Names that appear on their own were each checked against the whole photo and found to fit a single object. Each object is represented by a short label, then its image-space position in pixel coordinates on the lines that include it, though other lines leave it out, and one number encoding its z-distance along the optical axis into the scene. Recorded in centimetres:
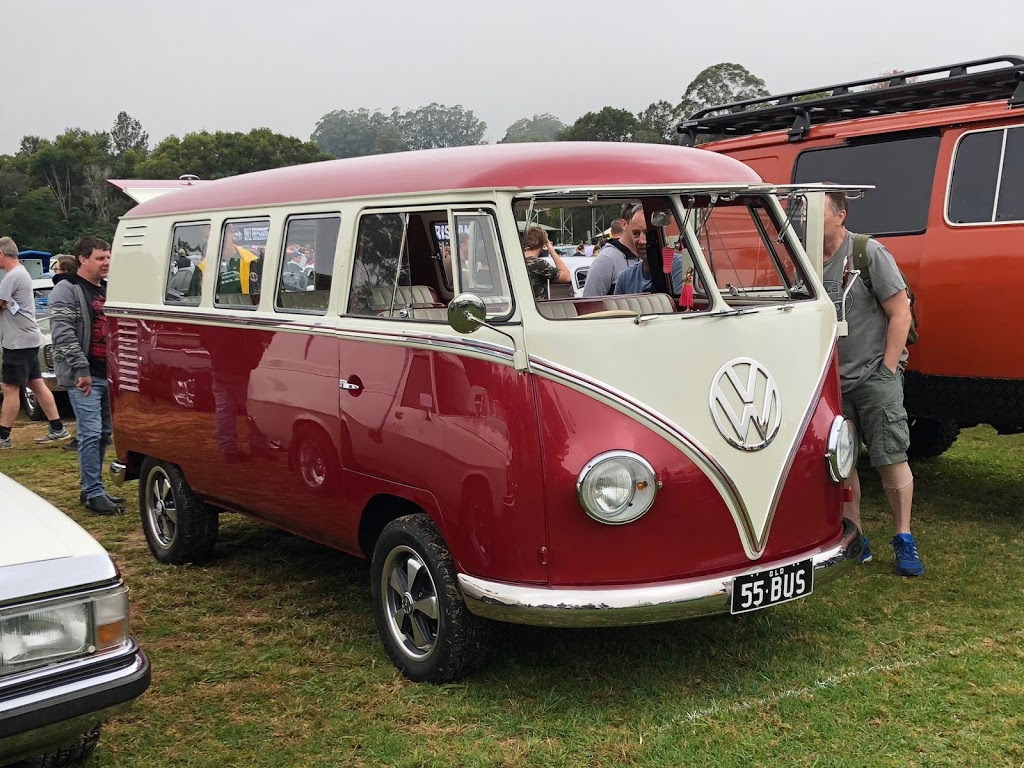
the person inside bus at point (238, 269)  519
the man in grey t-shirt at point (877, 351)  525
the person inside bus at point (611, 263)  621
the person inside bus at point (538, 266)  402
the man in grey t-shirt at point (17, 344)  975
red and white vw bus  372
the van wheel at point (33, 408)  1158
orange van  585
